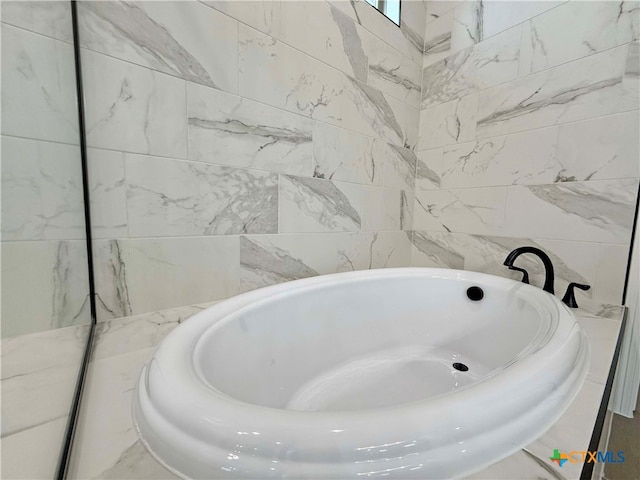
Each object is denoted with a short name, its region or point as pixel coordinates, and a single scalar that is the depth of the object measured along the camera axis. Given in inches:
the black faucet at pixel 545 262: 39.8
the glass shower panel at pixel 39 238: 11.6
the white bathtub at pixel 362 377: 11.3
